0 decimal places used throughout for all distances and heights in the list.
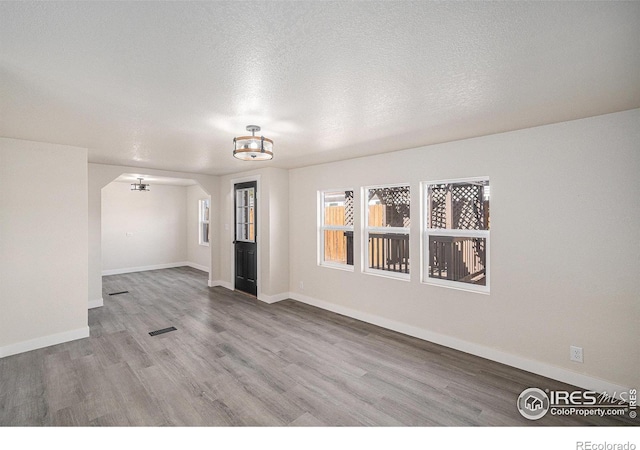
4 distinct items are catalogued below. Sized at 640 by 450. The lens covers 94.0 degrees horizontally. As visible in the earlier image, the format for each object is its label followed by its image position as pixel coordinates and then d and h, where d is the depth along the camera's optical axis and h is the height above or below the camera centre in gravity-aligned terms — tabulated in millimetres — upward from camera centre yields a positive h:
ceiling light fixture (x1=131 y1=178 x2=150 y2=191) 6695 +885
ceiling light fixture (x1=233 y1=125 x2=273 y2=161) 2754 +725
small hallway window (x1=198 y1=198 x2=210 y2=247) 8281 +90
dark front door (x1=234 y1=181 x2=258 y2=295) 5633 -281
